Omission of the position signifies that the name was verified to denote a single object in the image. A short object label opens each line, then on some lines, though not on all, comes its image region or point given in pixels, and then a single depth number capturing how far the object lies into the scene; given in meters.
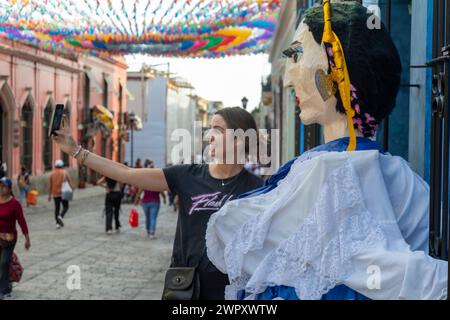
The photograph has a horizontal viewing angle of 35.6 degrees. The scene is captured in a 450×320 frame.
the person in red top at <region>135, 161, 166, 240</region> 12.92
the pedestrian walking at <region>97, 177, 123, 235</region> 13.73
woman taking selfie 3.50
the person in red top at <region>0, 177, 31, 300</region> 7.32
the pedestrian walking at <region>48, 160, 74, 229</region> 14.77
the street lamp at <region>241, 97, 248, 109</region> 15.55
